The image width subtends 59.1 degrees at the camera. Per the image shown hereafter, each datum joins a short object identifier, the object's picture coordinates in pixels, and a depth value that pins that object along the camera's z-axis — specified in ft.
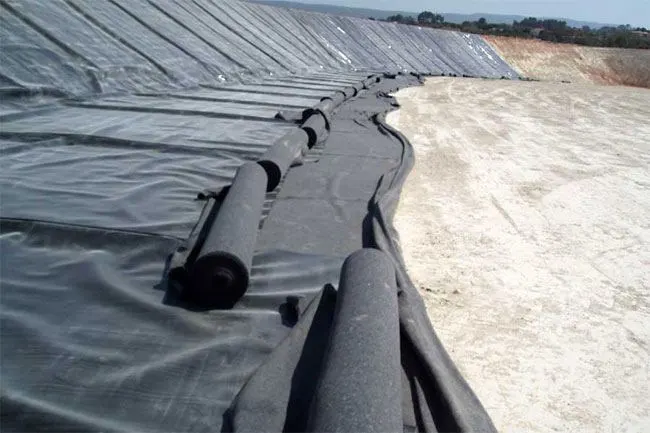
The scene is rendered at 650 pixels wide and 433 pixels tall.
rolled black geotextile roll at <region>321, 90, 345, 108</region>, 23.94
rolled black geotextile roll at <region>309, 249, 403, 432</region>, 4.88
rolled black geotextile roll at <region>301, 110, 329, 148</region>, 16.97
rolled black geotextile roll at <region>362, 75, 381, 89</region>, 34.77
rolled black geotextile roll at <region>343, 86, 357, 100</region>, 28.06
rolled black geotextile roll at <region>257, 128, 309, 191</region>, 12.41
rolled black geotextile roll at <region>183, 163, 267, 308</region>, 7.50
